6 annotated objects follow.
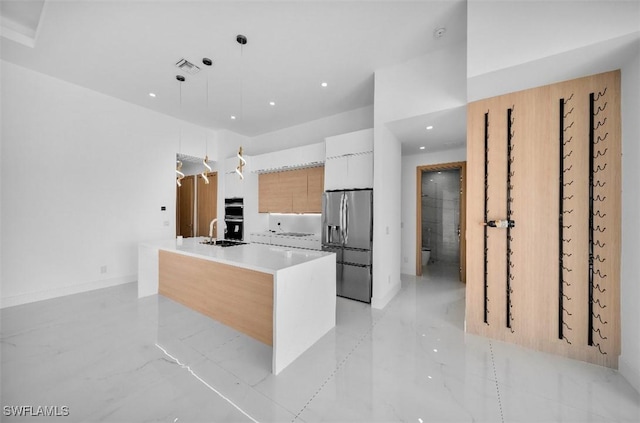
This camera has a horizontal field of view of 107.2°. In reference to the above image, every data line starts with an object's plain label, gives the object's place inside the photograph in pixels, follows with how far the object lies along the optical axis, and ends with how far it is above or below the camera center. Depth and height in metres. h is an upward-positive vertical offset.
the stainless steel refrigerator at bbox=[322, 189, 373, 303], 3.46 -0.40
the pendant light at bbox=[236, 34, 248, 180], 2.59 +1.90
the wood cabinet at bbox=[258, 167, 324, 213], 4.56 +0.40
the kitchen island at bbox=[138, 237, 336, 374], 1.98 -0.84
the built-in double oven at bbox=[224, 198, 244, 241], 5.34 -0.17
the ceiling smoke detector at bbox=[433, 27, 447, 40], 2.46 +1.90
